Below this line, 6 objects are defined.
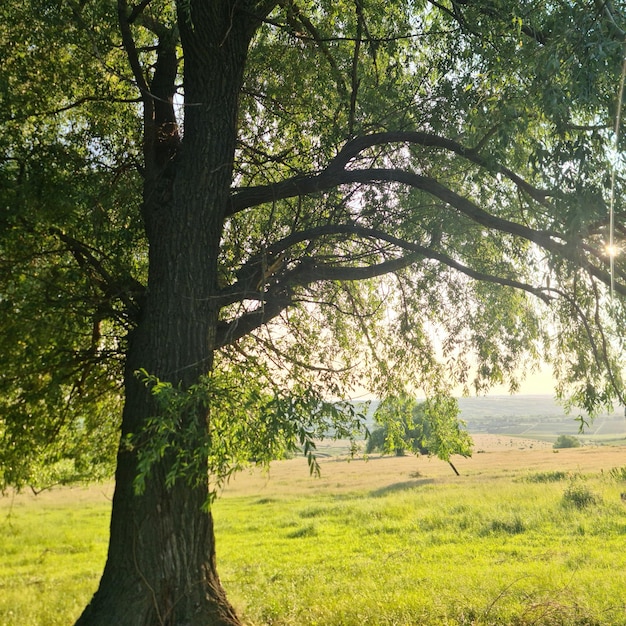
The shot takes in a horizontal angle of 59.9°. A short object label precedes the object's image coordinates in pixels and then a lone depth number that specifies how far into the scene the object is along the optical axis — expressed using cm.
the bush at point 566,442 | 6812
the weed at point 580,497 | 2281
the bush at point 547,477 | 3012
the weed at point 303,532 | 2206
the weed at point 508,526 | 1972
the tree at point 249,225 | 559
